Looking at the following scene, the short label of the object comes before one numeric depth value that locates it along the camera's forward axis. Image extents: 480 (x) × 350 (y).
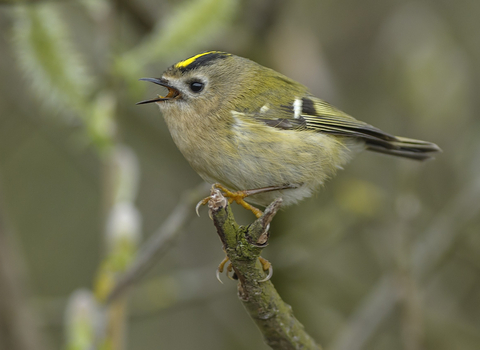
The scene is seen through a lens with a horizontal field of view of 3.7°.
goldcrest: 2.08
